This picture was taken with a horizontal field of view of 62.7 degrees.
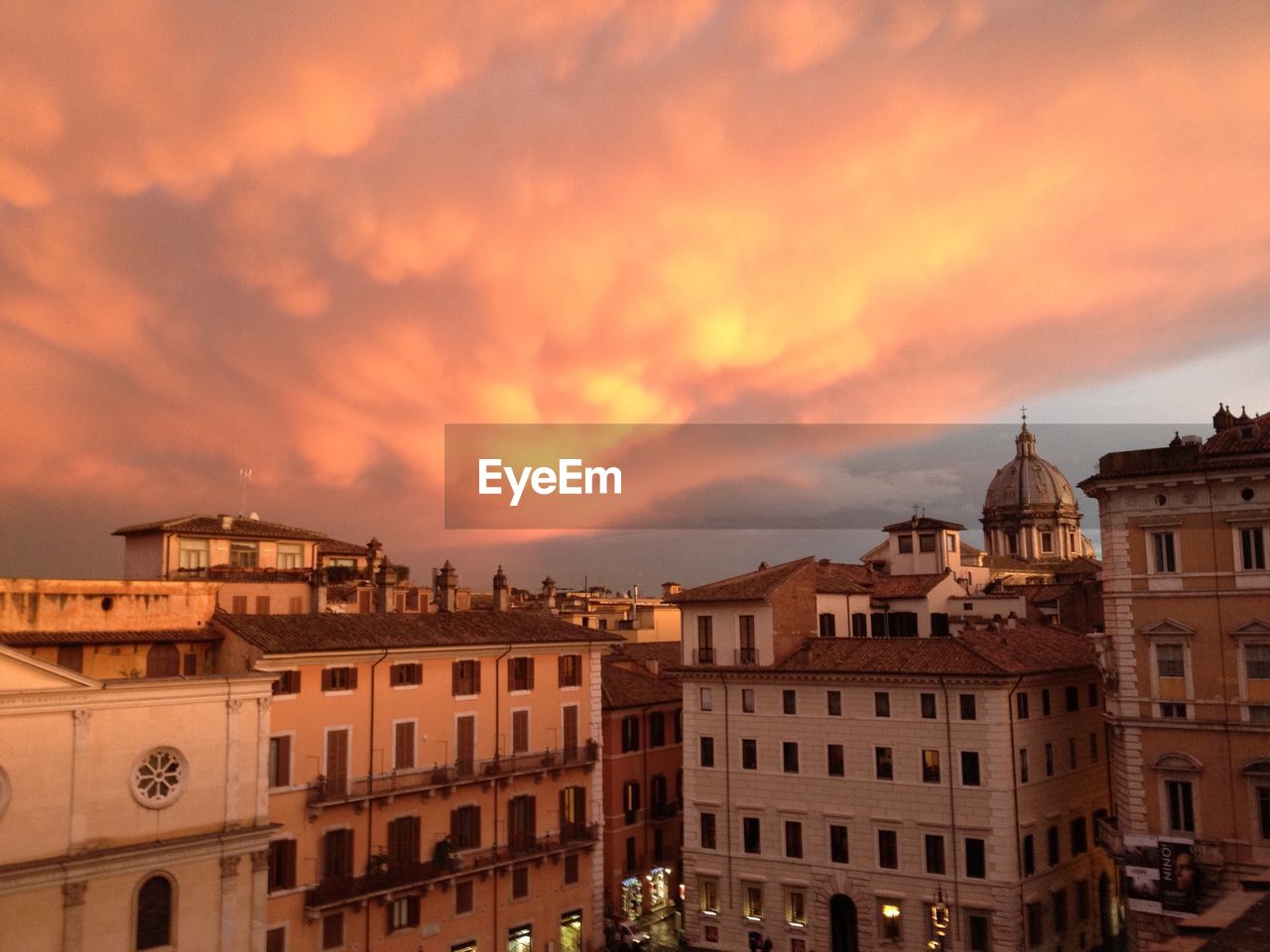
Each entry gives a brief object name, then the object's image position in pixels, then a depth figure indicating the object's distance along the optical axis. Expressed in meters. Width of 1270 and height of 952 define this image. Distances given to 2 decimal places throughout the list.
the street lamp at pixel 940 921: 38.06
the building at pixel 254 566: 42.38
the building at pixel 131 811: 28.94
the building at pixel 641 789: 47.72
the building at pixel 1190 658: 32.75
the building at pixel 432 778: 35.22
